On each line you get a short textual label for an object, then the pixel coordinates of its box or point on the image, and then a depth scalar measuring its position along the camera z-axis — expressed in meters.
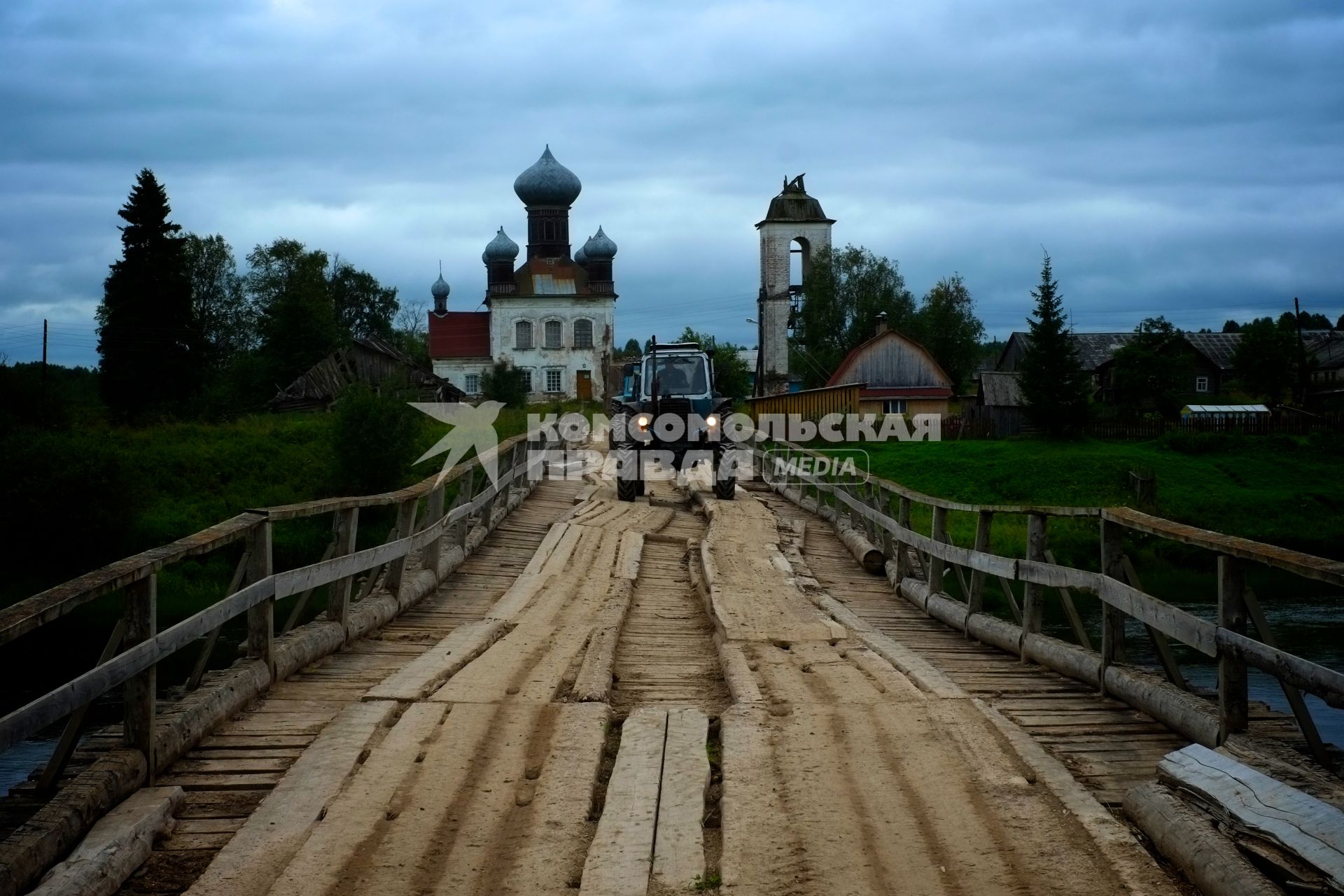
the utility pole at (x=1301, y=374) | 57.47
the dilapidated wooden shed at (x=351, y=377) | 56.66
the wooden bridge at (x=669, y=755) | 4.37
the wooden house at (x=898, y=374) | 52.18
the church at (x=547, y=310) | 74.19
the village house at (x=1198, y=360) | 63.69
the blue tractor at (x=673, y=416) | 20.00
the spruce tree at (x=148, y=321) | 50.25
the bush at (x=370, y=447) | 35.69
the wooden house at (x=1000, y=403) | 48.97
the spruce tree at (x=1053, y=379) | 46.22
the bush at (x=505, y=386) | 67.06
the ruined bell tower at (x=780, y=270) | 61.62
